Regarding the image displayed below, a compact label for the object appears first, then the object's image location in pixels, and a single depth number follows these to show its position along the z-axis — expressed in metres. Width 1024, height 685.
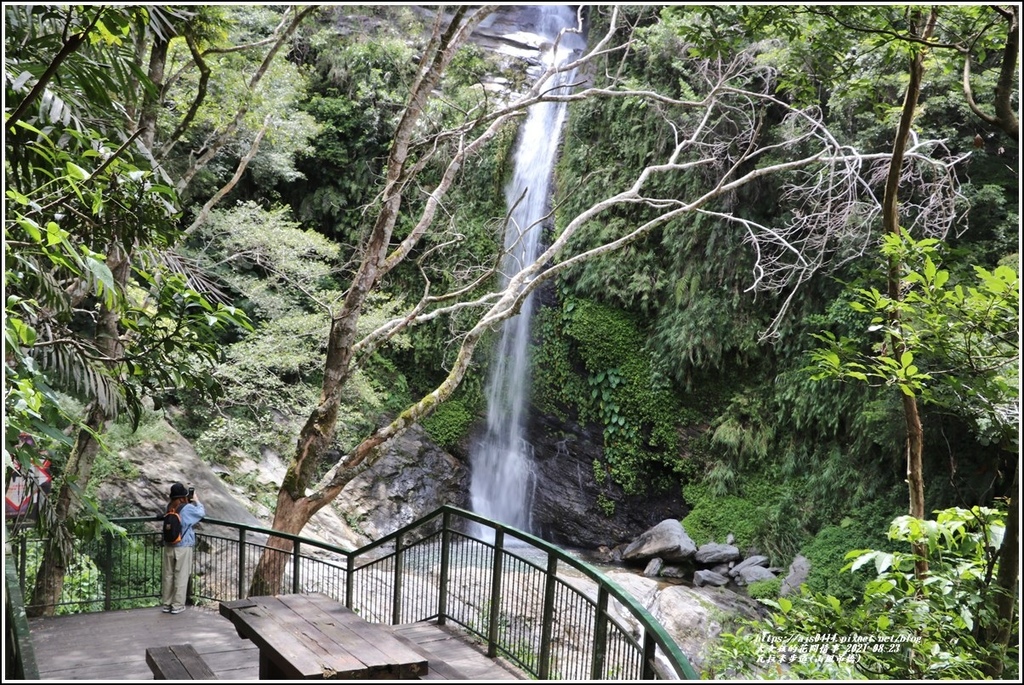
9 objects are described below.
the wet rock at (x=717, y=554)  11.96
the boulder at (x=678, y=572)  11.95
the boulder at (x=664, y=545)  12.20
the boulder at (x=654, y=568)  11.99
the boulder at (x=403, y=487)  14.04
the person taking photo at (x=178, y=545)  7.25
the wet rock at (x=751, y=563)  11.64
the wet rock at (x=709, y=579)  11.48
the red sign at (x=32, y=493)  4.20
